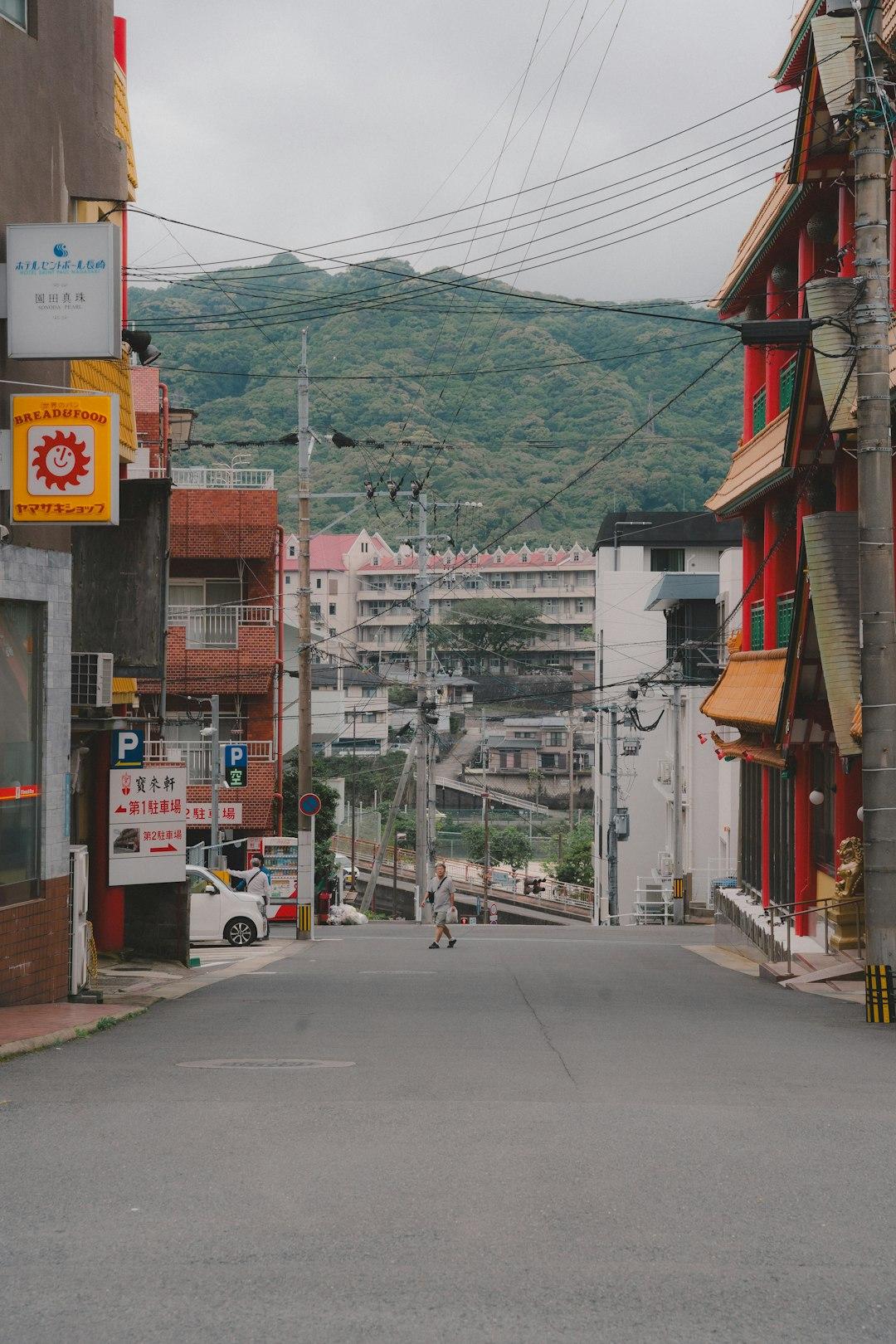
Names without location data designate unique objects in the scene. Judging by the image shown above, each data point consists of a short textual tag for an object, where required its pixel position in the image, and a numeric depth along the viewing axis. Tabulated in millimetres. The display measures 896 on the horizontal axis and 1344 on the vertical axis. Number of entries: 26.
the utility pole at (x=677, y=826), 47344
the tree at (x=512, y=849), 80938
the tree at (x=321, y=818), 50406
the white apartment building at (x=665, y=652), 51219
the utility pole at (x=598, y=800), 61462
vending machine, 40562
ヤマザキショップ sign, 14117
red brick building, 43875
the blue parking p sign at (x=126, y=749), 20266
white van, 30172
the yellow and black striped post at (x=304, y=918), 33500
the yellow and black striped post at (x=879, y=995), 14914
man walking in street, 28312
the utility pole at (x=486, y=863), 62000
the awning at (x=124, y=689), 20828
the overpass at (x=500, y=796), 91375
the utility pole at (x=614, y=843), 53062
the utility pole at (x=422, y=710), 44156
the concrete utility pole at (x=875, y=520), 15648
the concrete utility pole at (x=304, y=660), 33438
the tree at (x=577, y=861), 77688
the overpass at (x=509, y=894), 68688
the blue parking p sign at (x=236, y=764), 39594
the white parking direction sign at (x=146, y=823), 19609
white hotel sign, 13945
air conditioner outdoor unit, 17562
